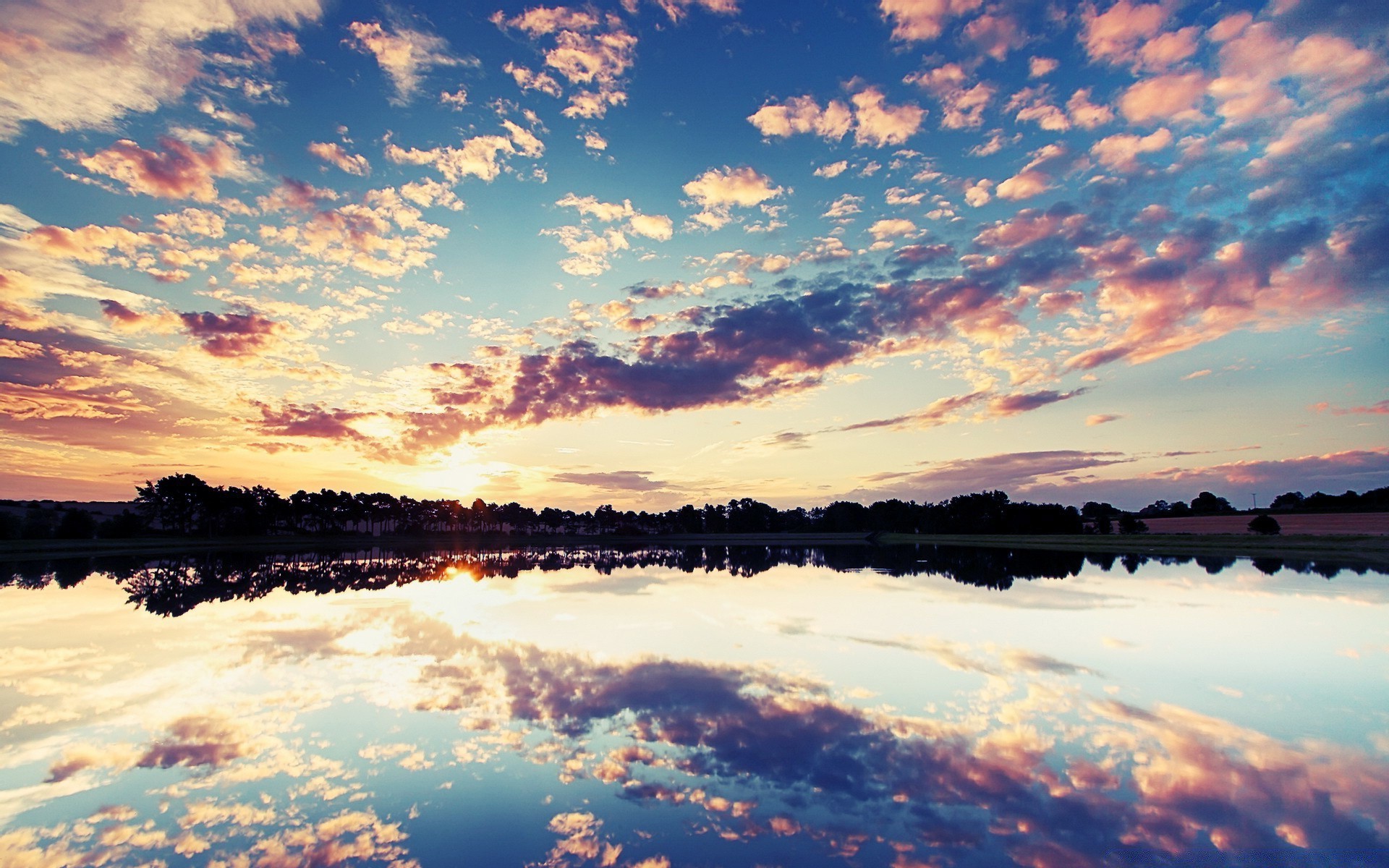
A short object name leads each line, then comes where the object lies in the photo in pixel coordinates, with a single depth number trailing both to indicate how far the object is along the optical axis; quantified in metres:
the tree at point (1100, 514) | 154.00
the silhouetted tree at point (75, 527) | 107.50
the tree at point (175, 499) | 129.12
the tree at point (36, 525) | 103.31
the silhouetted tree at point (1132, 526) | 151.88
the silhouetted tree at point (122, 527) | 117.39
